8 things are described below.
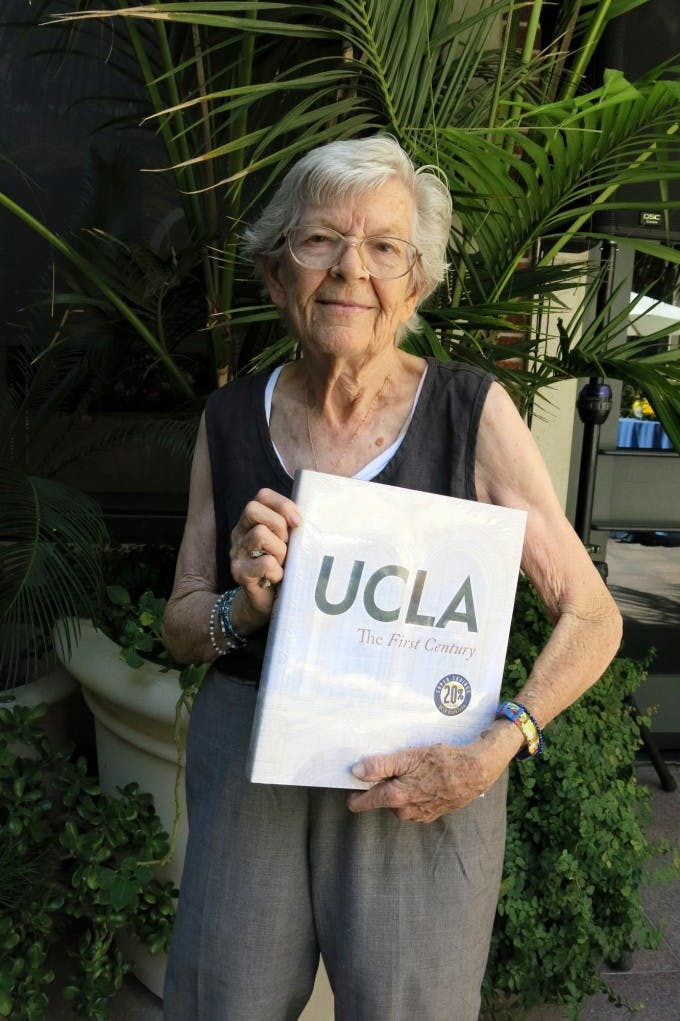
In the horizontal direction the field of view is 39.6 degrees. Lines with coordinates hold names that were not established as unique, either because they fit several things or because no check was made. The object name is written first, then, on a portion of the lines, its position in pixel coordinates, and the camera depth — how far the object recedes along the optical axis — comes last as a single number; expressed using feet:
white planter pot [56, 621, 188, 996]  7.39
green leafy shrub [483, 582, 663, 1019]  6.99
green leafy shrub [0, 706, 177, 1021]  7.08
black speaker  10.09
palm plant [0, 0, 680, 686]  6.58
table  11.77
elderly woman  4.41
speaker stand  9.87
